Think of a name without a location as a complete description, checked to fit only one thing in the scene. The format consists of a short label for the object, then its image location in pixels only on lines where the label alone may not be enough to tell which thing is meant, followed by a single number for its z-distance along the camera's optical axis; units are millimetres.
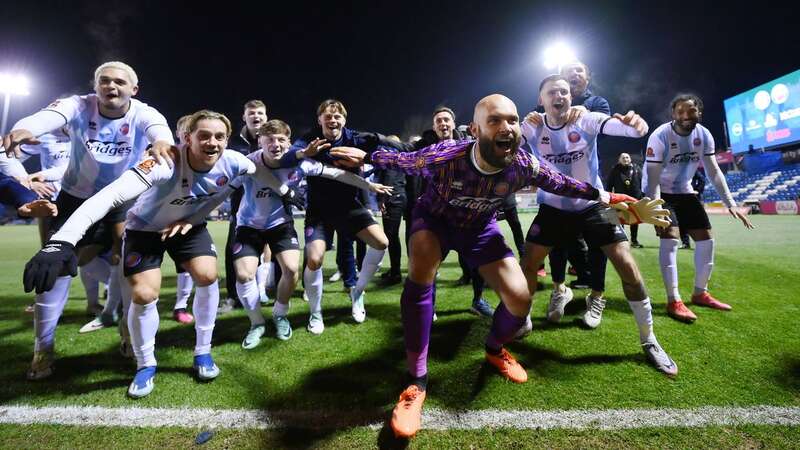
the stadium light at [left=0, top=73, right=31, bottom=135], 22219
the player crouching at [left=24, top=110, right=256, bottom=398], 2859
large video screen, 33094
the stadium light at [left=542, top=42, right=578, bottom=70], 13324
